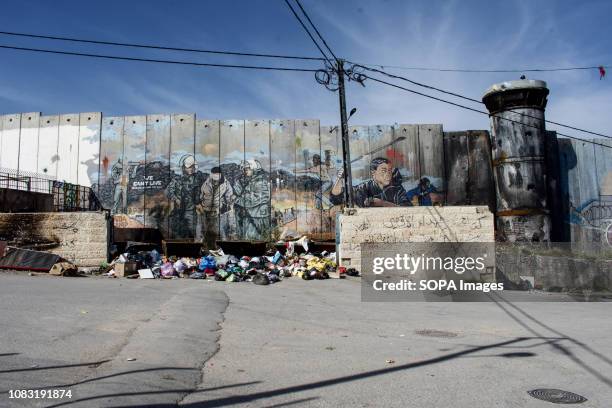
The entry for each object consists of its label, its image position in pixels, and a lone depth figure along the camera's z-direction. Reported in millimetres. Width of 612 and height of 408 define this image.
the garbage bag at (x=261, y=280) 12898
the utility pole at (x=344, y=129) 15531
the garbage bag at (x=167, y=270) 13703
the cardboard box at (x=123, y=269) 13330
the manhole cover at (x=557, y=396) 4480
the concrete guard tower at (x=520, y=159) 17891
